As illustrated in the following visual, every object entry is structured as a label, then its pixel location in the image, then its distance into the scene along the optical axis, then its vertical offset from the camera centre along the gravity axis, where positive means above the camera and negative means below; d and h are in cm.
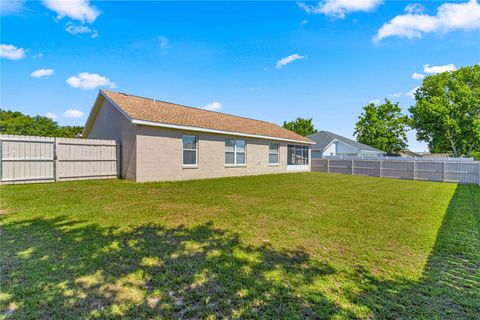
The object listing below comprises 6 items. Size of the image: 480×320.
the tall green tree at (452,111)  2655 +585
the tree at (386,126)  3275 +481
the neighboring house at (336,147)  2722 +153
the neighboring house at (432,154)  4783 +140
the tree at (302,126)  4625 +664
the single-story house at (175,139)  1030 +100
